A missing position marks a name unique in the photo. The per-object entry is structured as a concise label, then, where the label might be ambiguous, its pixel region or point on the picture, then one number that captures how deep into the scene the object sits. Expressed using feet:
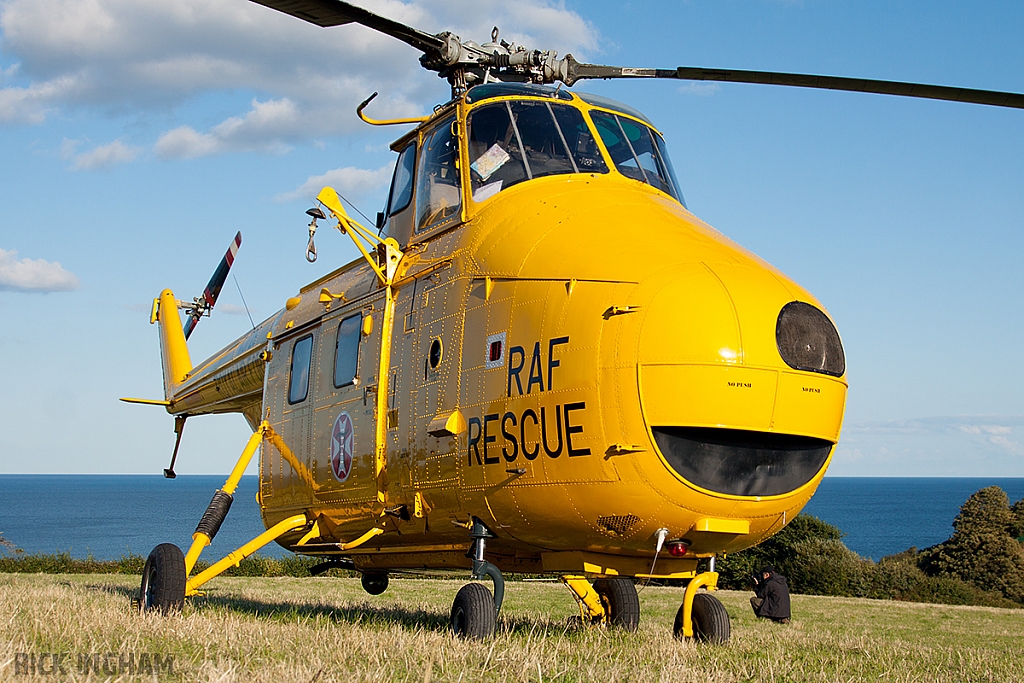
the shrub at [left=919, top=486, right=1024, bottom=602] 128.47
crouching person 52.29
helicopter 20.07
